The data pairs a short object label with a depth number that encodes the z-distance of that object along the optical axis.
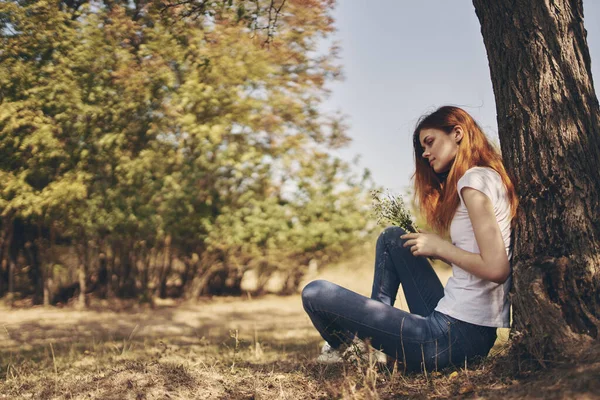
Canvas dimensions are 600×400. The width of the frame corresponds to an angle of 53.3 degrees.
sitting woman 2.74
